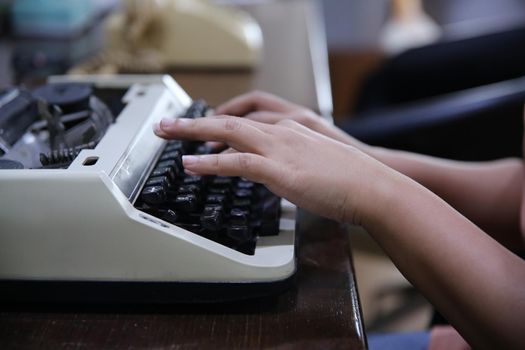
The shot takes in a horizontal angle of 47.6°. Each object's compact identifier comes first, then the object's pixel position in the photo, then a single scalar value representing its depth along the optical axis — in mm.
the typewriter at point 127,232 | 597
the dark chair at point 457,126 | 1287
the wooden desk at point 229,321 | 588
